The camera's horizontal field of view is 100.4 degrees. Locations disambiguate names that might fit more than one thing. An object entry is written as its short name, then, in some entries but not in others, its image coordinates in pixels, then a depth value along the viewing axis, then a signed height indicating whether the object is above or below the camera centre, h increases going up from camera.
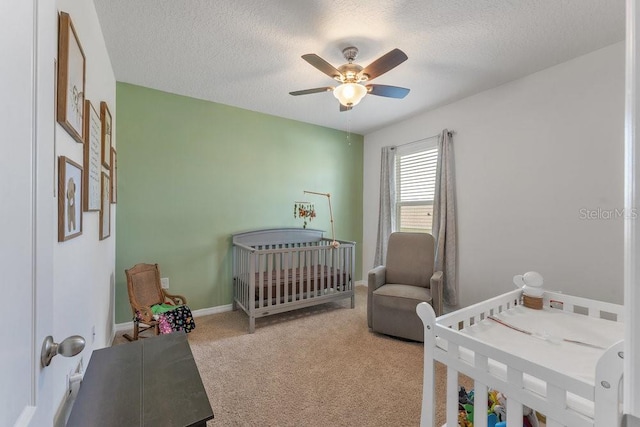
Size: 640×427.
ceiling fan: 1.77 +1.00
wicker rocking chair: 2.29 -0.83
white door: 0.43 +0.00
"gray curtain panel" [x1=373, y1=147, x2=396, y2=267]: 3.84 +0.11
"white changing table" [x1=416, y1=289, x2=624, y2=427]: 0.79 -0.60
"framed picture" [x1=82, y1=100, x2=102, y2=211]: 1.38 +0.27
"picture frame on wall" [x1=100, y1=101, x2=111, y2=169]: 1.82 +0.55
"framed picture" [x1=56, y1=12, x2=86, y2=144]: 0.99 +0.52
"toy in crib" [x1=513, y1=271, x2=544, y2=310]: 1.67 -0.49
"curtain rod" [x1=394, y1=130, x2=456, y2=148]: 3.08 +0.93
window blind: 3.40 +0.35
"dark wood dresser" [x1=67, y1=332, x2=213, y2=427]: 0.75 -0.59
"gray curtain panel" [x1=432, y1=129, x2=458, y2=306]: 2.96 -0.09
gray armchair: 2.47 -0.78
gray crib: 2.77 -0.73
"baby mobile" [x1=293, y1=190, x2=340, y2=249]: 3.77 +0.01
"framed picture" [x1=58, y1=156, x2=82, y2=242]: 1.02 +0.04
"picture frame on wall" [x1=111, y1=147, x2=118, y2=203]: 2.26 +0.29
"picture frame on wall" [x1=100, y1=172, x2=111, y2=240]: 1.82 -0.02
